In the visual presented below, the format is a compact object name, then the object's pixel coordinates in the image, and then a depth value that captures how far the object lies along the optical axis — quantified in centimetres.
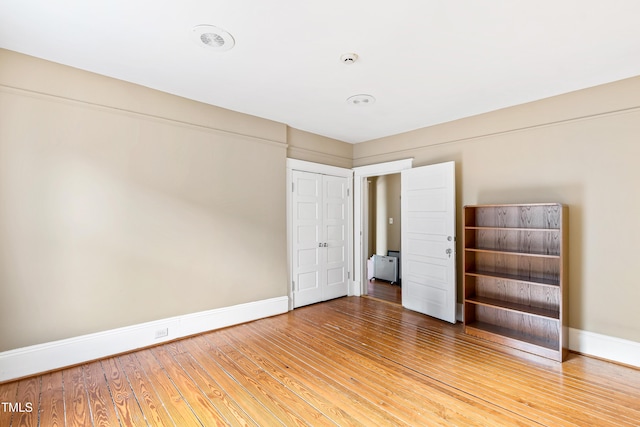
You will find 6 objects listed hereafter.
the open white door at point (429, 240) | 375
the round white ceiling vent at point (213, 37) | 207
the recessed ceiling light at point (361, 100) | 318
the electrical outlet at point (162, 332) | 307
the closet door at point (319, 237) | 434
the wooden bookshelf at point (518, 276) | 291
